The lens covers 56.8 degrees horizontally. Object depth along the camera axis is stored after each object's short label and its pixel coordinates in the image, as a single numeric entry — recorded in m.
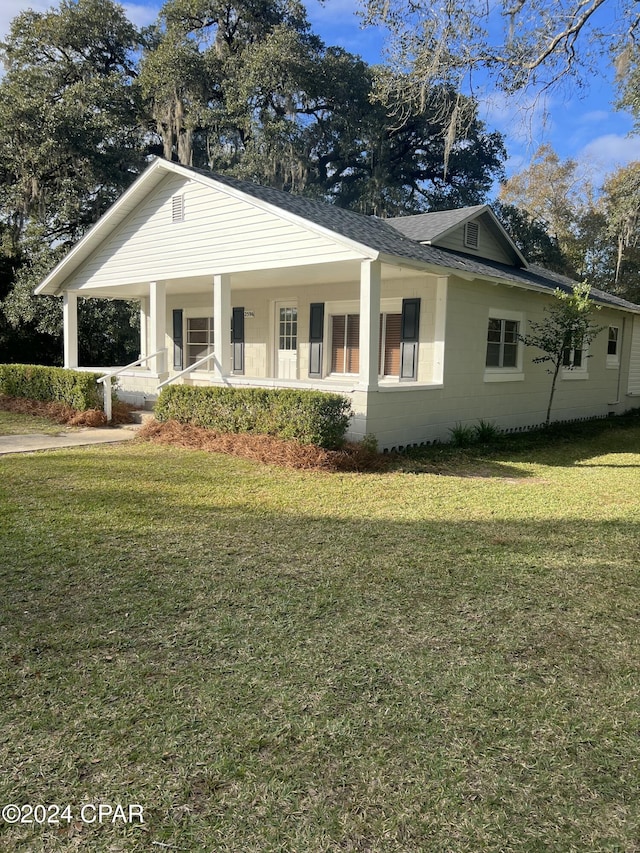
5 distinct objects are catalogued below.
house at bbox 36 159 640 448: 9.48
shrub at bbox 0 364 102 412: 11.68
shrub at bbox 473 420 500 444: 10.86
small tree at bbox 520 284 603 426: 11.64
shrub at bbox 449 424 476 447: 10.31
